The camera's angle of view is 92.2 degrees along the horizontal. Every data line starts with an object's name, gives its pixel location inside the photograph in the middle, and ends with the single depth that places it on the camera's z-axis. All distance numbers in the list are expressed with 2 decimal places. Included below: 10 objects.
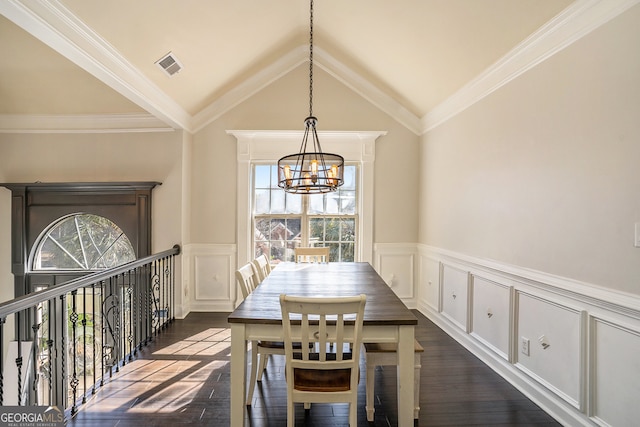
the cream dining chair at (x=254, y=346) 2.11
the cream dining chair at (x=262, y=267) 2.90
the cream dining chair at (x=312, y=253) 3.78
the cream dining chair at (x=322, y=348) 1.57
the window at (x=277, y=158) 4.25
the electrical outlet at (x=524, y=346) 2.33
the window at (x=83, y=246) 4.07
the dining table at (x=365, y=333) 1.74
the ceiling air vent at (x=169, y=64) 2.92
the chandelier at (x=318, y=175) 2.38
